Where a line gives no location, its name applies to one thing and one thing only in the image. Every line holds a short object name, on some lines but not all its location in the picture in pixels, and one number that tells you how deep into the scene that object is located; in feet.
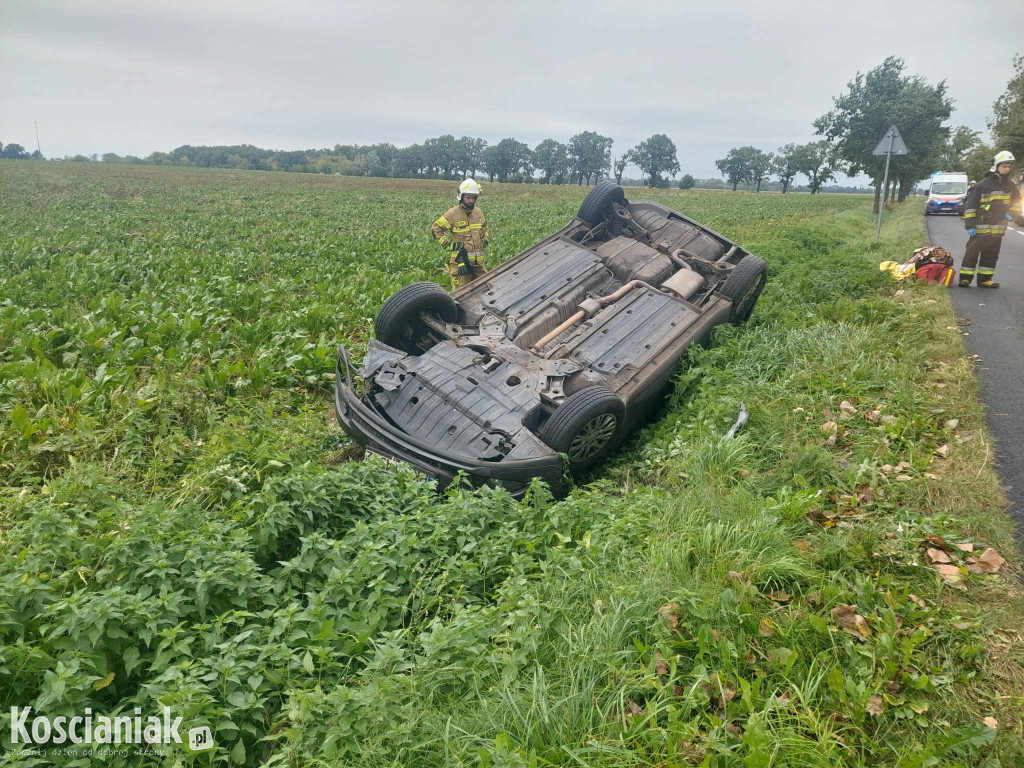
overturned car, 14.78
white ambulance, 83.05
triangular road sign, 38.58
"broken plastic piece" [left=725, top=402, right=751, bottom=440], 14.64
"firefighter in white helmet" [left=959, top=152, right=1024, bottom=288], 28.40
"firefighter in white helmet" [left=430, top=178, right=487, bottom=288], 26.40
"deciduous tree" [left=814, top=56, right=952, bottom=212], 91.97
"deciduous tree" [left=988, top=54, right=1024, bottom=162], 91.56
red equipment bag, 29.60
